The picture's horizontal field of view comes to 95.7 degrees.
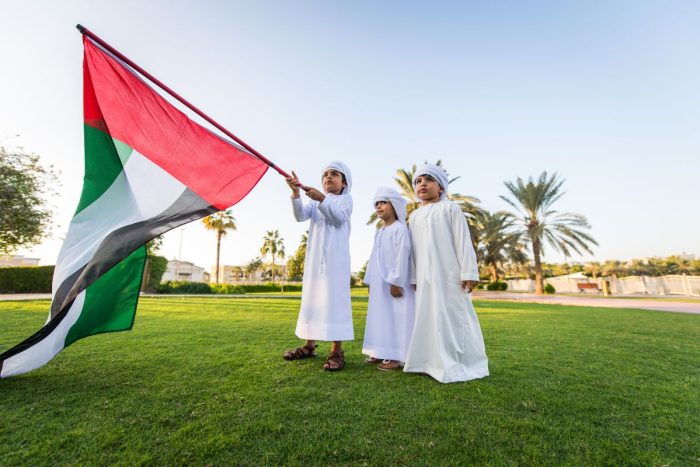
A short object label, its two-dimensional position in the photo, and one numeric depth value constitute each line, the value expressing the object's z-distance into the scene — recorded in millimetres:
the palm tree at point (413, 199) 25391
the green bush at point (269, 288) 39094
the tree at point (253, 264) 67319
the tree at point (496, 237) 27947
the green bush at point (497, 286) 38256
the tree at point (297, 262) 53875
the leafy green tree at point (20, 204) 15852
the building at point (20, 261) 55225
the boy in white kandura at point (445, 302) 3146
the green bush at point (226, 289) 31538
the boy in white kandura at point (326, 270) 3471
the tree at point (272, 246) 59969
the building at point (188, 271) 77312
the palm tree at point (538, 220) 25609
